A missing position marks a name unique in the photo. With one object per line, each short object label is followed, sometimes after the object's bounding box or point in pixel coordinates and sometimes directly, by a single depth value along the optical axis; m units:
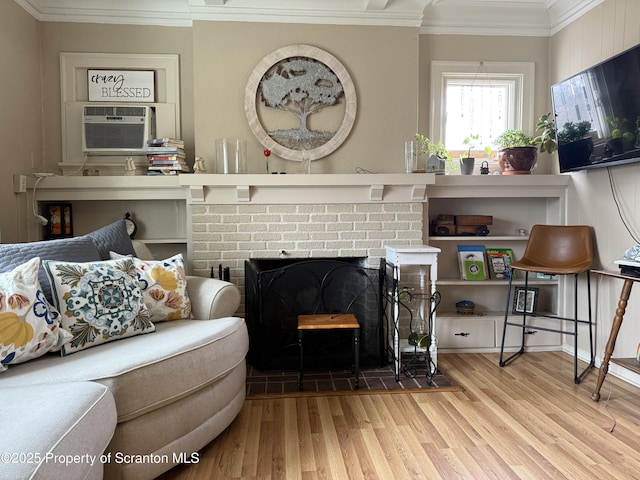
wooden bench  2.48
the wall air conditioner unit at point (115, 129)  3.15
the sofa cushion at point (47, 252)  1.87
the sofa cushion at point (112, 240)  2.31
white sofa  1.12
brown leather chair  2.84
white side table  2.75
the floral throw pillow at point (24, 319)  1.57
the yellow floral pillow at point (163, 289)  2.19
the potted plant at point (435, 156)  3.16
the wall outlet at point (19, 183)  2.81
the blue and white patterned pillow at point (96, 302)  1.79
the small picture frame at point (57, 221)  3.14
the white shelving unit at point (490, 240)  3.22
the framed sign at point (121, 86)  3.19
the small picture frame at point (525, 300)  3.19
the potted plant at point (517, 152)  3.21
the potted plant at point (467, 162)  3.28
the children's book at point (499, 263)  3.37
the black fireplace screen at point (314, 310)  2.82
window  3.42
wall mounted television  2.36
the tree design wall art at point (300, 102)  3.10
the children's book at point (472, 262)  3.33
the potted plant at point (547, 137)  3.14
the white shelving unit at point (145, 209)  3.04
